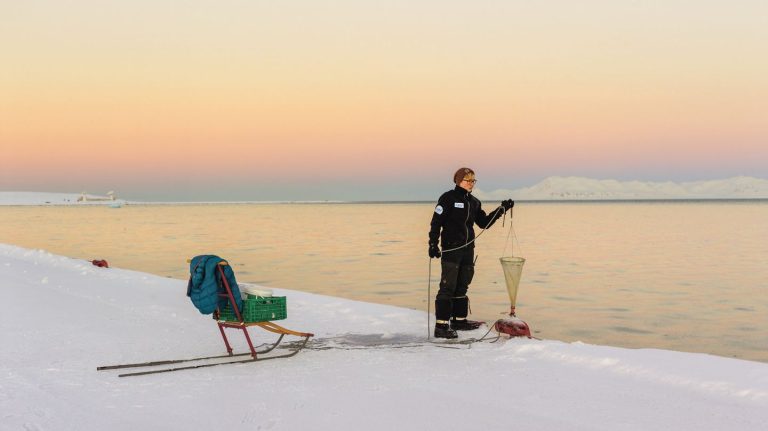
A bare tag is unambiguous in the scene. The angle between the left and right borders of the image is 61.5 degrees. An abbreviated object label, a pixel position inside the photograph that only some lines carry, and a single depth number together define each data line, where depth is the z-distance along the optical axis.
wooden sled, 6.48
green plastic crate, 6.62
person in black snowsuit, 8.00
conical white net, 8.18
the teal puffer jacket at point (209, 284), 6.49
